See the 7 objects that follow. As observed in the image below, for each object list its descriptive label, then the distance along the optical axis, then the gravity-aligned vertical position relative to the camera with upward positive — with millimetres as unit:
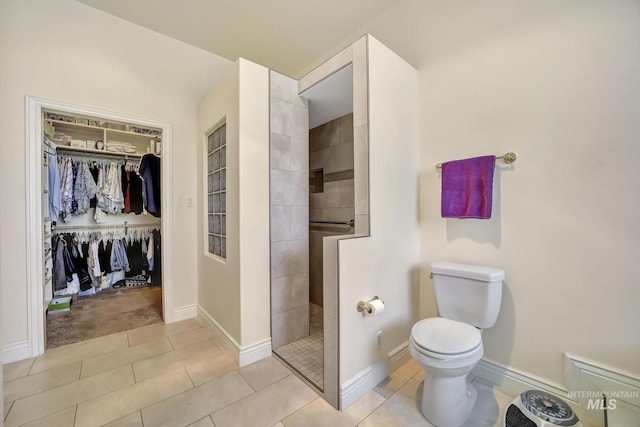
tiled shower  2084 -195
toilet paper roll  1527 -590
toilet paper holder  1550 -591
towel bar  1561 +323
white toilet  1296 -696
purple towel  1626 +148
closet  2773 -169
